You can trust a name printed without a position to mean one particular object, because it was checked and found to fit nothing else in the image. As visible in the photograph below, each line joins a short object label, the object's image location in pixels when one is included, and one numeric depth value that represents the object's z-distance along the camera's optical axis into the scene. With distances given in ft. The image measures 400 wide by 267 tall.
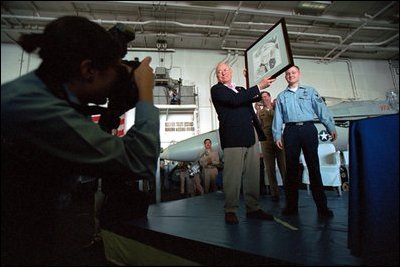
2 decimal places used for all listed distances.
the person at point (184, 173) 14.98
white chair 8.62
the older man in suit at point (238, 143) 4.78
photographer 1.30
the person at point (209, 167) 12.09
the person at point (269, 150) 7.98
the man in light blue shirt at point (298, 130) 5.33
